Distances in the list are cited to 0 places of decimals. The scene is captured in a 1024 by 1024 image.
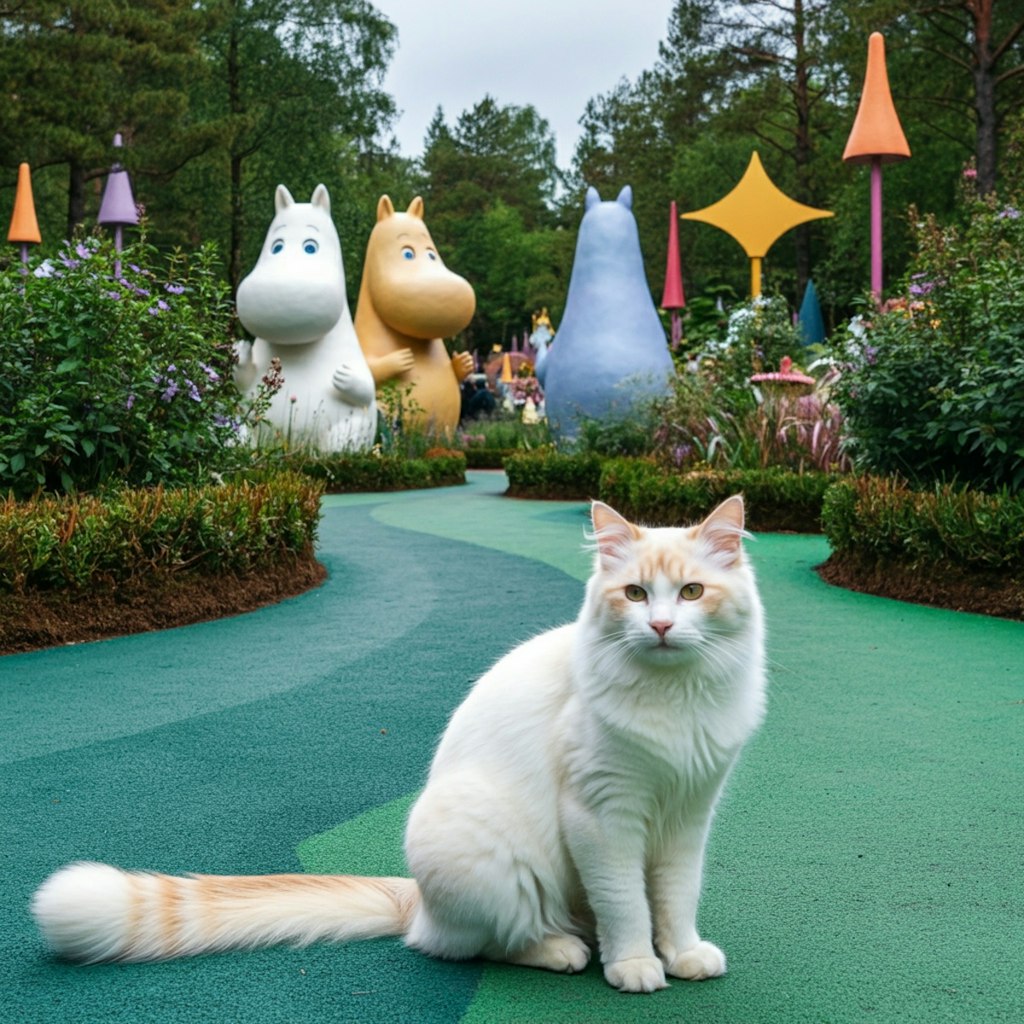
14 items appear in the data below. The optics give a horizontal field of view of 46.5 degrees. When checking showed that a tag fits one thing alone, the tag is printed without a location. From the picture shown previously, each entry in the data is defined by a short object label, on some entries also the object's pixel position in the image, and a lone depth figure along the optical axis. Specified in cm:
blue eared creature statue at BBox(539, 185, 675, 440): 1365
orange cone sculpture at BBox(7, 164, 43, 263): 1623
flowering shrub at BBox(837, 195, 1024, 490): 659
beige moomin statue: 1656
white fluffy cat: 208
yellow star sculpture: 1747
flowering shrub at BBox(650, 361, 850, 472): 1028
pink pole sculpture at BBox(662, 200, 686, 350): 2142
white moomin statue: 1438
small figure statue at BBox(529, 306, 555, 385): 2928
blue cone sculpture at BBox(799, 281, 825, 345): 2664
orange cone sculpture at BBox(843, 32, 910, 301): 1148
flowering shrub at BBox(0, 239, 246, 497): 643
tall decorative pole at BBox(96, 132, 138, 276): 1504
